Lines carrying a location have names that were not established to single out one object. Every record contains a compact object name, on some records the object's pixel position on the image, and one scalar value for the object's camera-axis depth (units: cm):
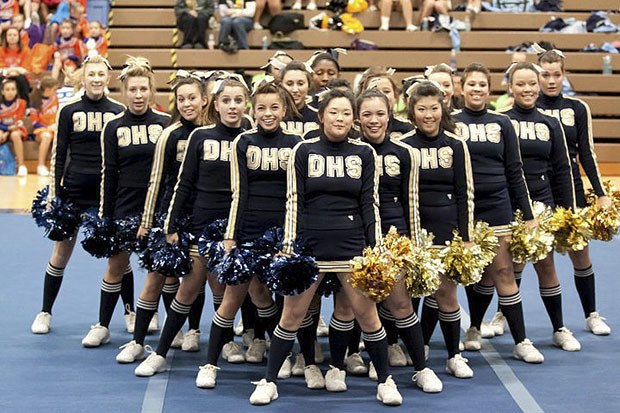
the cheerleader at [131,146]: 946
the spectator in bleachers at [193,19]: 2207
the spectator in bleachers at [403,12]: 2234
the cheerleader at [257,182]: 840
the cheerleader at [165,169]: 911
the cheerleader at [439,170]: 871
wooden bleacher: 2219
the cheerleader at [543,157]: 961
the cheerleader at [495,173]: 920
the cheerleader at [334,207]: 806
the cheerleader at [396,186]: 847
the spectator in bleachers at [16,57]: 2126
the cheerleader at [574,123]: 1013
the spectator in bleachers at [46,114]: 2096
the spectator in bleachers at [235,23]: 2206
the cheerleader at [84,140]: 990
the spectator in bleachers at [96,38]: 2181
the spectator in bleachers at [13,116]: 2082
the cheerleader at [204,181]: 873
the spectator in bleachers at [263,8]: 2224
